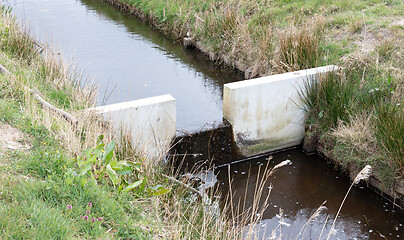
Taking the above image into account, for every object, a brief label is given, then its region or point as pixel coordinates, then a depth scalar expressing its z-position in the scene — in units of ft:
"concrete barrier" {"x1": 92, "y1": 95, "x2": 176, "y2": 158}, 15.99
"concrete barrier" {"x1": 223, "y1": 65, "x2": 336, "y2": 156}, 18.48
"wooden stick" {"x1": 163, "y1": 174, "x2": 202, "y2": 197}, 12.82
